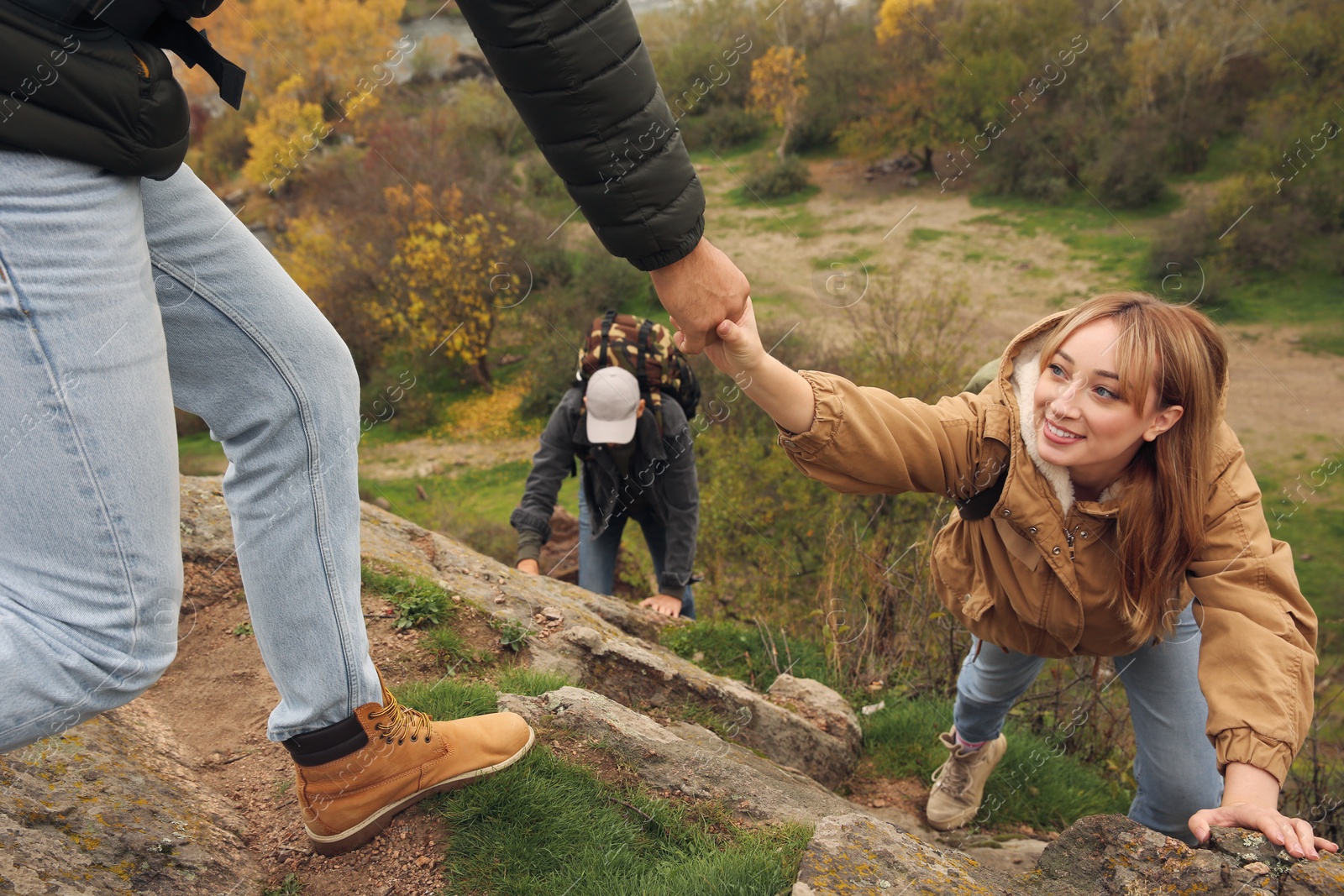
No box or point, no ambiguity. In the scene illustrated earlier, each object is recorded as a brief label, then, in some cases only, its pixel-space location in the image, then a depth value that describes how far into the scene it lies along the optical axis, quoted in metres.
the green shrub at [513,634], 3.19
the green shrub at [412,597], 3.16
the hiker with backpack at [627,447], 4.66
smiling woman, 2.02
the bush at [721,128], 31.05
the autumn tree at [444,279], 19.42
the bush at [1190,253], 20.19
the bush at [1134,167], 23.62
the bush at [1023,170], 25.17
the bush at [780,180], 28.92
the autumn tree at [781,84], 28.64
